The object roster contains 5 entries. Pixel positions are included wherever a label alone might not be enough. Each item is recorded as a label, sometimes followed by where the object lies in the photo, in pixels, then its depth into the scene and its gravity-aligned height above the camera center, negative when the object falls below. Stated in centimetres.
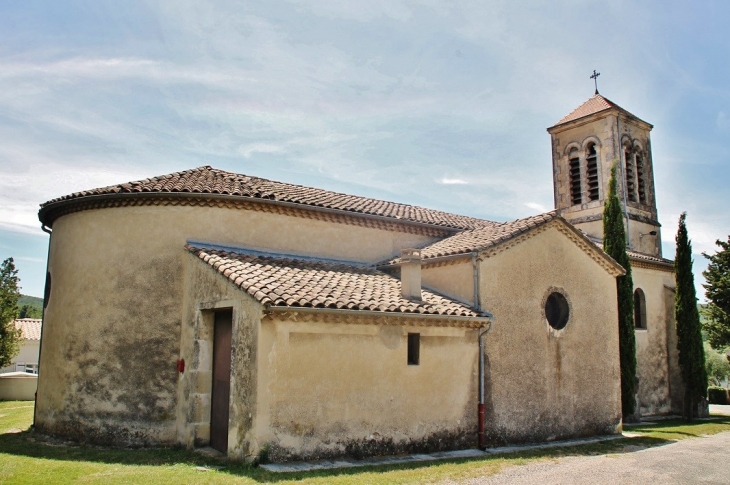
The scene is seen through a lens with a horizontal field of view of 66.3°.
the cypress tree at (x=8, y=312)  2798 +66
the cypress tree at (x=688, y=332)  2253 +3
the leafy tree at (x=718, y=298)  2616 +165
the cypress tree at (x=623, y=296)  1962 +132
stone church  1134 +7
